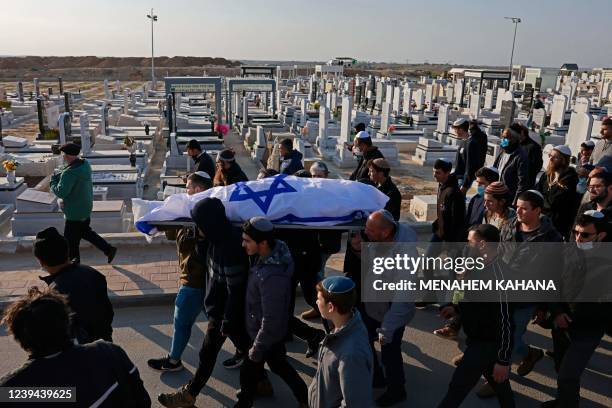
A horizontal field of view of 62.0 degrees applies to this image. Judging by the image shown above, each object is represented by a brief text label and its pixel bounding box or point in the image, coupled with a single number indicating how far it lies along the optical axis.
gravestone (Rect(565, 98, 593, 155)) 12.65
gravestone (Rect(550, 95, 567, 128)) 21.55
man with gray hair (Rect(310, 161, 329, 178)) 5.43
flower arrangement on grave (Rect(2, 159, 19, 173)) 10.39
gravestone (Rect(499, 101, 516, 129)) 15.65
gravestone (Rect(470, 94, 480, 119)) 24.98
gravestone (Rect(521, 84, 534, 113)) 27.30
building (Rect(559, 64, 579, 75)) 66.19
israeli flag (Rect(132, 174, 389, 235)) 3.99
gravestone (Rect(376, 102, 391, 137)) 21.09
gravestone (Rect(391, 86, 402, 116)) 25.46
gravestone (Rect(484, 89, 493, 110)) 30.34
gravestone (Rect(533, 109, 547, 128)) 20.31
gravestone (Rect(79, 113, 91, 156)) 14.50
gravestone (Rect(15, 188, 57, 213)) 8.42
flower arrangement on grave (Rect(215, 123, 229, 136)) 19.05
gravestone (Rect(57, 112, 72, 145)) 15.36
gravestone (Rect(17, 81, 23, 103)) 32.21
